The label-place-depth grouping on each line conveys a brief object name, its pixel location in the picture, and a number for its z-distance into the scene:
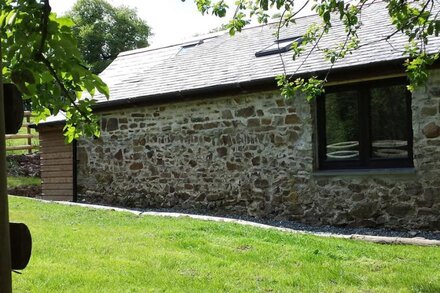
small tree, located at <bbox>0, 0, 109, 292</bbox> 1.91
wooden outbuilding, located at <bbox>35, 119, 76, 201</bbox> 12.19
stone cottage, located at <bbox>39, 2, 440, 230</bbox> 7.82
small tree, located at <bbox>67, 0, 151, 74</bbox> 38.06
